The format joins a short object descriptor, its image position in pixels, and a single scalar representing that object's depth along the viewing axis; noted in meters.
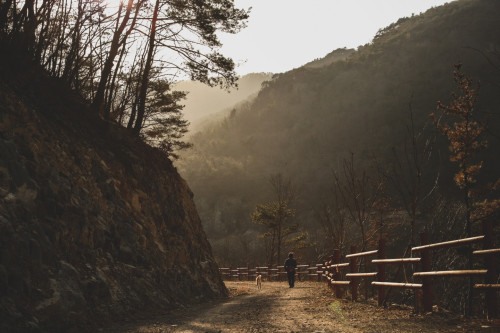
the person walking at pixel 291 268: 21.46
